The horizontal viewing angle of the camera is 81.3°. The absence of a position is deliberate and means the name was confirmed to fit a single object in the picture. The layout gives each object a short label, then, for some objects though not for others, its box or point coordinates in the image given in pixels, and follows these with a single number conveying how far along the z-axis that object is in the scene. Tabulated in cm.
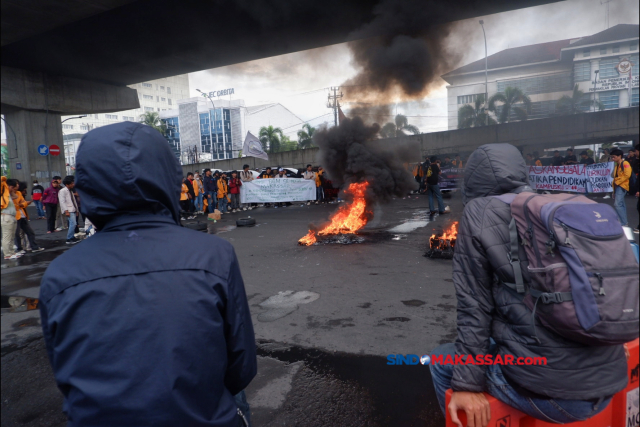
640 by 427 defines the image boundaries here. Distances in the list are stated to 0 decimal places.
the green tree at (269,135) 4968
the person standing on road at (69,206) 1030
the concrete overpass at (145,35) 836
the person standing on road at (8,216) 775
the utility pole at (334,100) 1152
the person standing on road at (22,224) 870
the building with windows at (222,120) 6291
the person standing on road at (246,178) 1753
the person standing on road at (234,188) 1669
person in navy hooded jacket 112
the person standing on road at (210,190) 1559
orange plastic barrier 154
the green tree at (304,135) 3989
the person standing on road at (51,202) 1142
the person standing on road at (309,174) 1805
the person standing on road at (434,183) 1172
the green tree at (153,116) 4297
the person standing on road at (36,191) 1667
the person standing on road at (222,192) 1583
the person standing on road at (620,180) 782
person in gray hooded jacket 136
